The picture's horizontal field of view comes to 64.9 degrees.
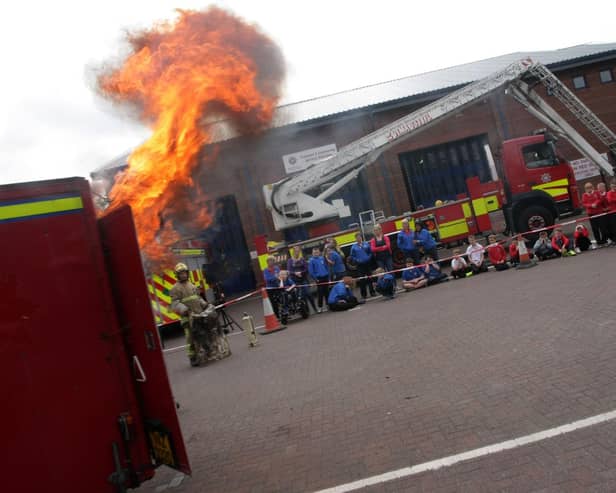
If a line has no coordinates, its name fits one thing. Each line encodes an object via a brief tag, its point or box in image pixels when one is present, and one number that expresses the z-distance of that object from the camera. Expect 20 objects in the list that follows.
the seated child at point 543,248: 11.17
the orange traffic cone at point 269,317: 10.44
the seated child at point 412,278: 11.55
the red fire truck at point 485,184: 13.70
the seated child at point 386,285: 10.88
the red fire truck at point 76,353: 3.03
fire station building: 22.03
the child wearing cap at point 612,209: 10.76
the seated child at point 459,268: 11.63
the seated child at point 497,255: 11.27
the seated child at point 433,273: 11.62
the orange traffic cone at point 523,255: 10.88
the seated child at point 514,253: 11.23
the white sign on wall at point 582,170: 22.81
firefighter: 8.30
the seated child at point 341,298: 10.84
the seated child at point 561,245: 11.02
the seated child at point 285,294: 11.02
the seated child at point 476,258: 11.60
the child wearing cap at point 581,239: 10.98
